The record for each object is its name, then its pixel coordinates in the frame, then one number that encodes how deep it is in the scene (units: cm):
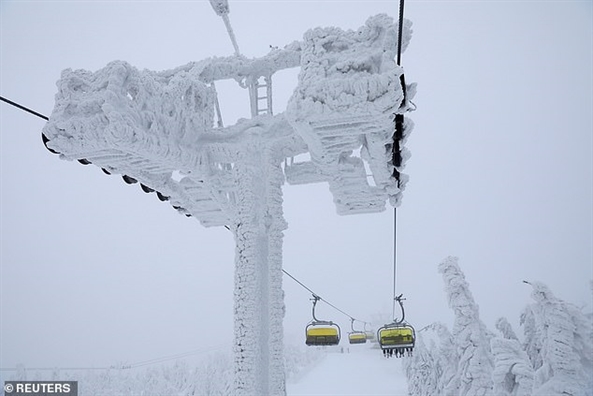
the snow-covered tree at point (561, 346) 913
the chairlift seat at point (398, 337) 1052
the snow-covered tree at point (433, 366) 1351
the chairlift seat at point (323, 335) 1033
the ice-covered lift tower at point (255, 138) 510
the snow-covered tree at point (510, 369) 935
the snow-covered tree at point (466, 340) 1176
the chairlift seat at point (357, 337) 1847
